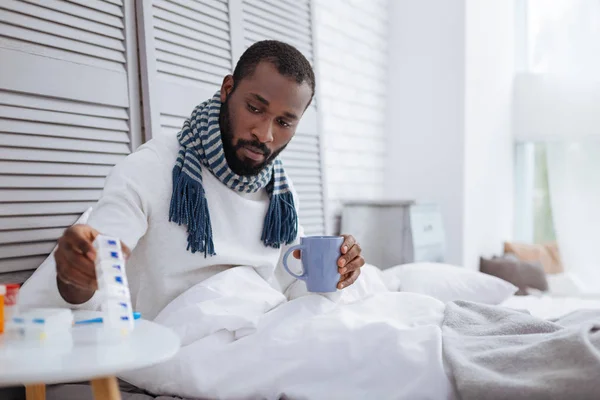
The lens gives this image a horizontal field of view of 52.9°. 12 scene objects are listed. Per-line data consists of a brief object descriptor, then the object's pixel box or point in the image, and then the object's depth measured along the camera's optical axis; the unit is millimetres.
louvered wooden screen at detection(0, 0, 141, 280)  1327
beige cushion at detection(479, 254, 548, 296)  3383
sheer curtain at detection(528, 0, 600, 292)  3859
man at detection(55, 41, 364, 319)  1220
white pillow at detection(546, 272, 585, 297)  3889
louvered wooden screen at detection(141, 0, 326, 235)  1716
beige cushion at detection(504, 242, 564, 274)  3920
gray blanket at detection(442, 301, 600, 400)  879
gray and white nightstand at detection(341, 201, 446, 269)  2896
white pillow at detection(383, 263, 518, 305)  2156
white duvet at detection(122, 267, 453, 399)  995
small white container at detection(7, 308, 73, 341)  744
